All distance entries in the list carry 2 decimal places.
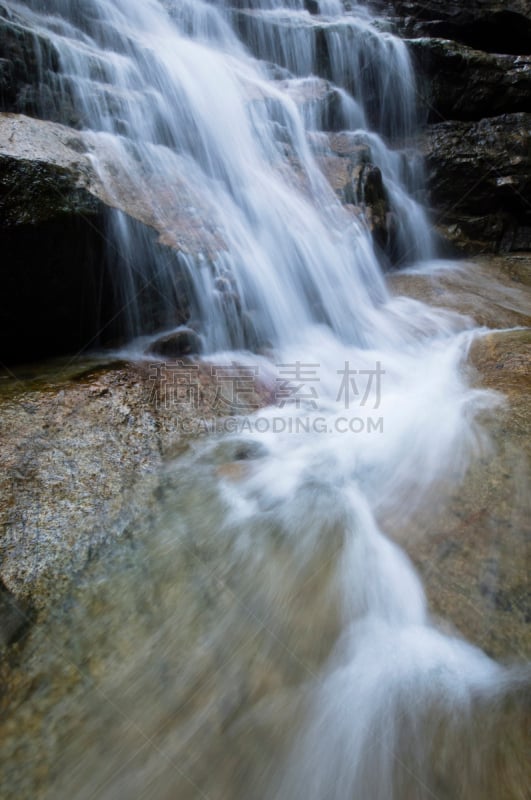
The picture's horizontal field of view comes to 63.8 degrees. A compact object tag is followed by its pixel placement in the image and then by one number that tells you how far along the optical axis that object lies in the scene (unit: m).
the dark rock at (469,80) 7.58
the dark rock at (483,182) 7.36
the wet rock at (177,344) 3.93
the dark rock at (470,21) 8.33
